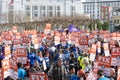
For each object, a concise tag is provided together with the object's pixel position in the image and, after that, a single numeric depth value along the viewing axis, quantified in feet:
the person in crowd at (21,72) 45.55
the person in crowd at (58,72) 45.60
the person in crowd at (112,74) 42.09
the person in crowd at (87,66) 50.24
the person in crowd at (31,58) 58.05
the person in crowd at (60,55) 59.88
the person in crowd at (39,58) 56.55
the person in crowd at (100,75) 38.45
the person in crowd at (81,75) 42.04
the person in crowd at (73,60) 58.32
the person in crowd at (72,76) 42.88
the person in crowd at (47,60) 57.51
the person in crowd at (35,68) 46.71
